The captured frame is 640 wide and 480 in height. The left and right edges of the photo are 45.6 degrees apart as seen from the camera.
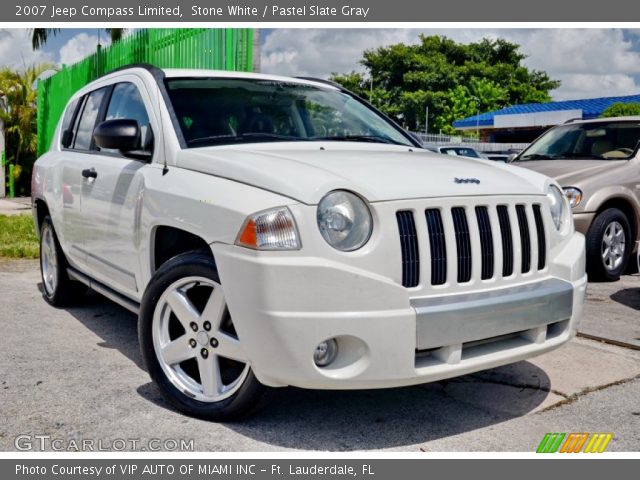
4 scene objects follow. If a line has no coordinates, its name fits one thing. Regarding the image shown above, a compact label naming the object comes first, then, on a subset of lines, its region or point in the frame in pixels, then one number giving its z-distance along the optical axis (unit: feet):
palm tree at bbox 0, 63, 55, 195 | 62.90
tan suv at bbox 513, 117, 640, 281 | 23.77
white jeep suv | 10.05
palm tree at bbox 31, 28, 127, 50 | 69.10
